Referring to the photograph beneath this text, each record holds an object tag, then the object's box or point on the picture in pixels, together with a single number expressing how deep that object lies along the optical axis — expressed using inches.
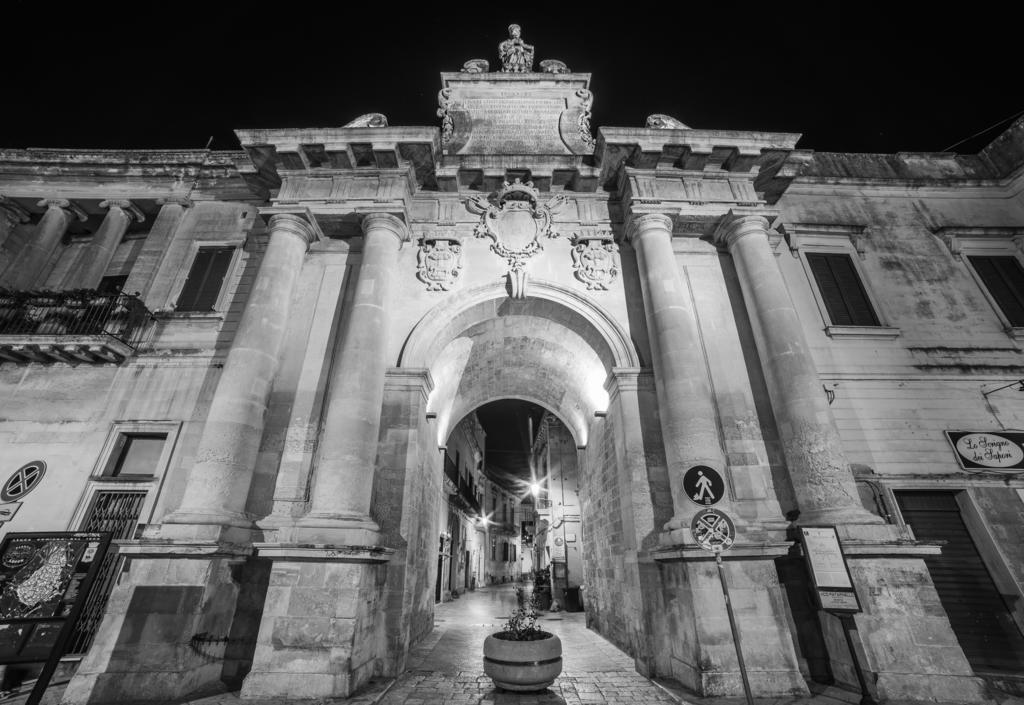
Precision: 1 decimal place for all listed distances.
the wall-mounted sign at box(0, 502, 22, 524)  309.0
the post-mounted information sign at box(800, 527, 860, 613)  219.8
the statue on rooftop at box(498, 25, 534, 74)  485.7
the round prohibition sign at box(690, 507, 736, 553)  209.3
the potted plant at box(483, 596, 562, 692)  231.5
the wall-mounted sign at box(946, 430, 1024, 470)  331.3
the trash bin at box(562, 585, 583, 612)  645.3
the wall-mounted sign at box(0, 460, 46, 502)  316.8
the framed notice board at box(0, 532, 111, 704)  171.2
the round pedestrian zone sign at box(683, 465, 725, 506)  248.8
